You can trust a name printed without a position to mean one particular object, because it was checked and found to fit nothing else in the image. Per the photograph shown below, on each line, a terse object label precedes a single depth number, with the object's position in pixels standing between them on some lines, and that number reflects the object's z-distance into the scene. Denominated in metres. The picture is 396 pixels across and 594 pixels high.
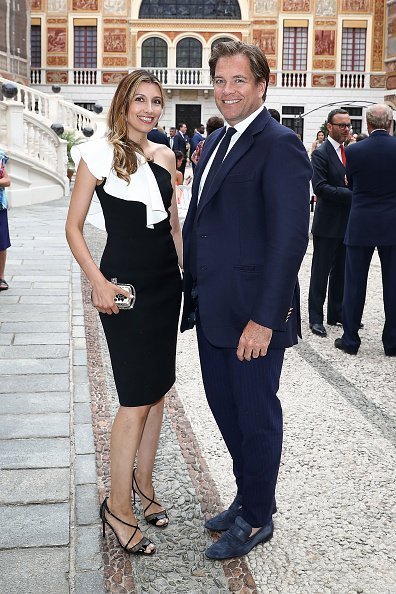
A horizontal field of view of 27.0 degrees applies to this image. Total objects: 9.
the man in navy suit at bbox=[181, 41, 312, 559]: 2.74
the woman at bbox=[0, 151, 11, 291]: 7.42
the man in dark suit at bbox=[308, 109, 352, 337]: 6.68
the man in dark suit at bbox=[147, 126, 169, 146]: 9.36
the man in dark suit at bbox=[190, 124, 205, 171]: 21.33
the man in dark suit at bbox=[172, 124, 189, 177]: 22.54
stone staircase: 15.80
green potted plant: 21.41
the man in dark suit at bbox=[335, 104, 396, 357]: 6.11
